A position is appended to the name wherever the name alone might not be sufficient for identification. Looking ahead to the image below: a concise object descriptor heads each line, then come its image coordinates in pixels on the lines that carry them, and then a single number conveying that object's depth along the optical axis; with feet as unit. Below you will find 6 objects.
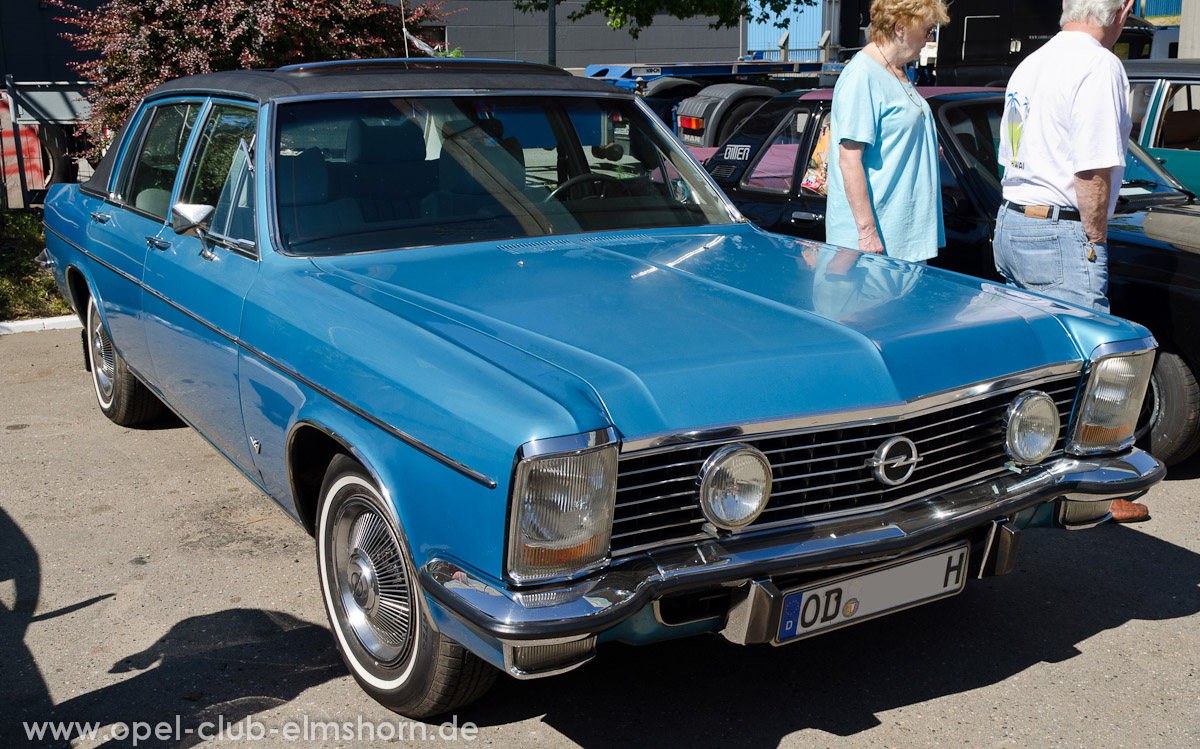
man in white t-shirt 12.57
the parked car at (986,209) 14.89
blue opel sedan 7.56
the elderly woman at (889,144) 13.71
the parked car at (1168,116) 22.33
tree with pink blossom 26.84
